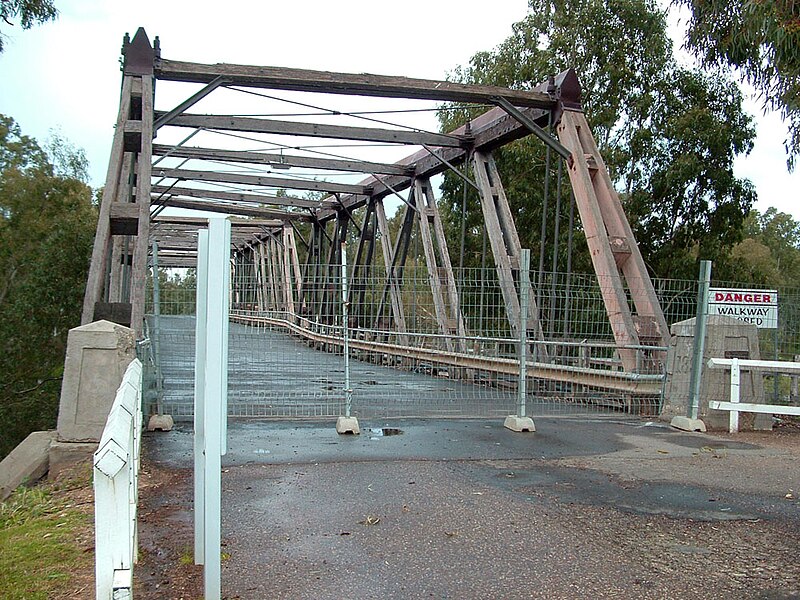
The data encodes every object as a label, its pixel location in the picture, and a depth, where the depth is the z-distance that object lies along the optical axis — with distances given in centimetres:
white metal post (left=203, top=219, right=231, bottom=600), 332
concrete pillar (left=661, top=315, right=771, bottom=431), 942
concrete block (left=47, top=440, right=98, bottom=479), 646
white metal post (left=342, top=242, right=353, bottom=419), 859
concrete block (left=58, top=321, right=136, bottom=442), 648
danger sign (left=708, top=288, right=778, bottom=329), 962
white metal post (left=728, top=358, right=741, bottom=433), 889
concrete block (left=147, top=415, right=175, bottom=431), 836
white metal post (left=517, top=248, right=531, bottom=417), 880
